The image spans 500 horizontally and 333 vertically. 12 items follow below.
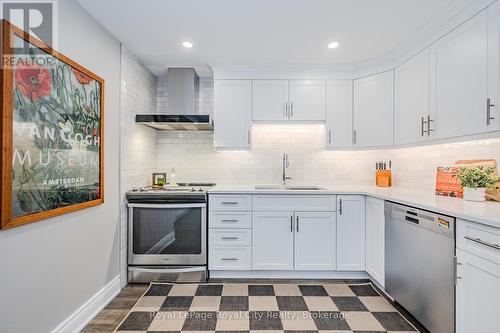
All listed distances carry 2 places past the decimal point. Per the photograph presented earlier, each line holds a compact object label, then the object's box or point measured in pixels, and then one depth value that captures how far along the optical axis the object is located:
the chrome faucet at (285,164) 3.42
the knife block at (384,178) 3.15
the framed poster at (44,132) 1.39
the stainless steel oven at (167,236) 2.74
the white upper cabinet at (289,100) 3.16
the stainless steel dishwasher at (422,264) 1.63
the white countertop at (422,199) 1.47
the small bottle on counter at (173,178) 3.39
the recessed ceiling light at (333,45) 2.58
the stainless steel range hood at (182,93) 3.20
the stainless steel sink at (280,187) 3.25
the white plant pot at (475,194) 1.98
